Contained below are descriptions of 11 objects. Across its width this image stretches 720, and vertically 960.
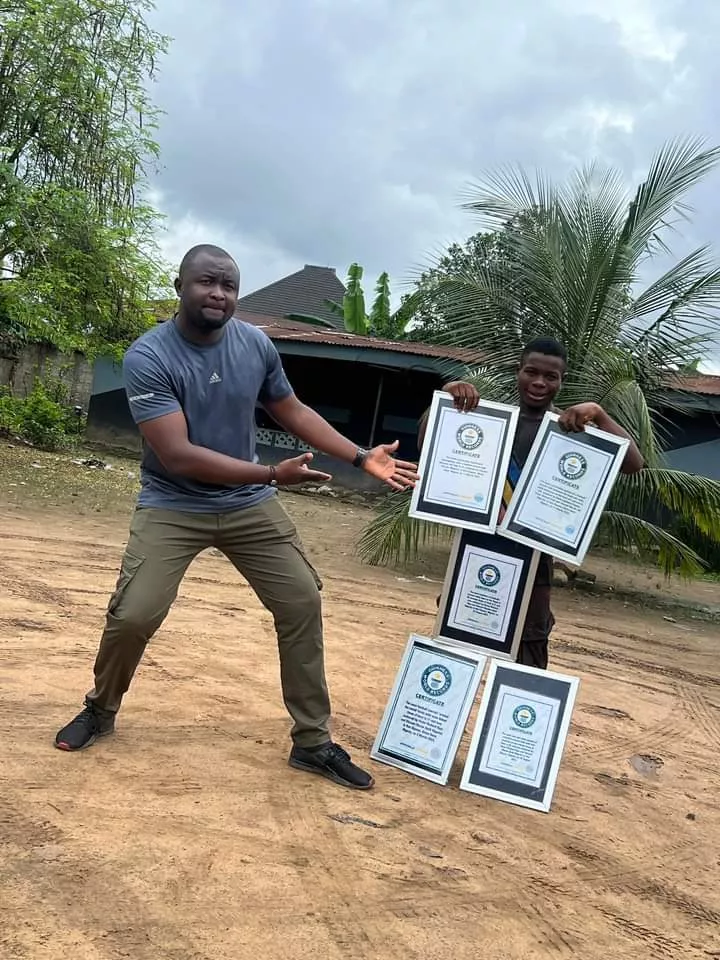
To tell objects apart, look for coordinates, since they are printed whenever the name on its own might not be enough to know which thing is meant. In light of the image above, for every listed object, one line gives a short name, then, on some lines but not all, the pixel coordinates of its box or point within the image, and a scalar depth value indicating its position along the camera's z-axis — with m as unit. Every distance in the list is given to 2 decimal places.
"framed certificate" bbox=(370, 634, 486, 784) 3.51
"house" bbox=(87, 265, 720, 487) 14.64
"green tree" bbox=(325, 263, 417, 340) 20.23
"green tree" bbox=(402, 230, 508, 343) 9.03
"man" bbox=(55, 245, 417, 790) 3.03
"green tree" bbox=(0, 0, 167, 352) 12.05
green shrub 15.86
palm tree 8.24
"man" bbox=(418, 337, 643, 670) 3.42
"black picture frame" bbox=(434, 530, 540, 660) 3.52
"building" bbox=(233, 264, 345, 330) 27.50
